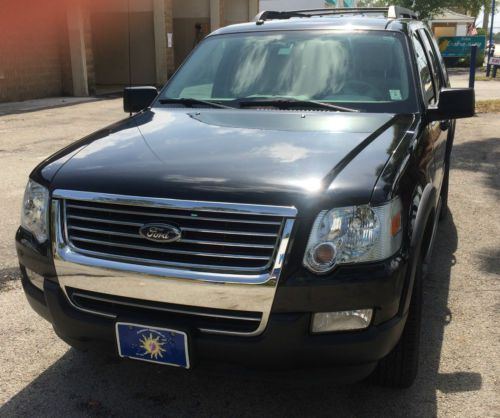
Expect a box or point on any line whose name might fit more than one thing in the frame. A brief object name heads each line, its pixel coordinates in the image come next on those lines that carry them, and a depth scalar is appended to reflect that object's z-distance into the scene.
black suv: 2.31
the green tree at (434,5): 38.41
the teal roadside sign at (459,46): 30.33
